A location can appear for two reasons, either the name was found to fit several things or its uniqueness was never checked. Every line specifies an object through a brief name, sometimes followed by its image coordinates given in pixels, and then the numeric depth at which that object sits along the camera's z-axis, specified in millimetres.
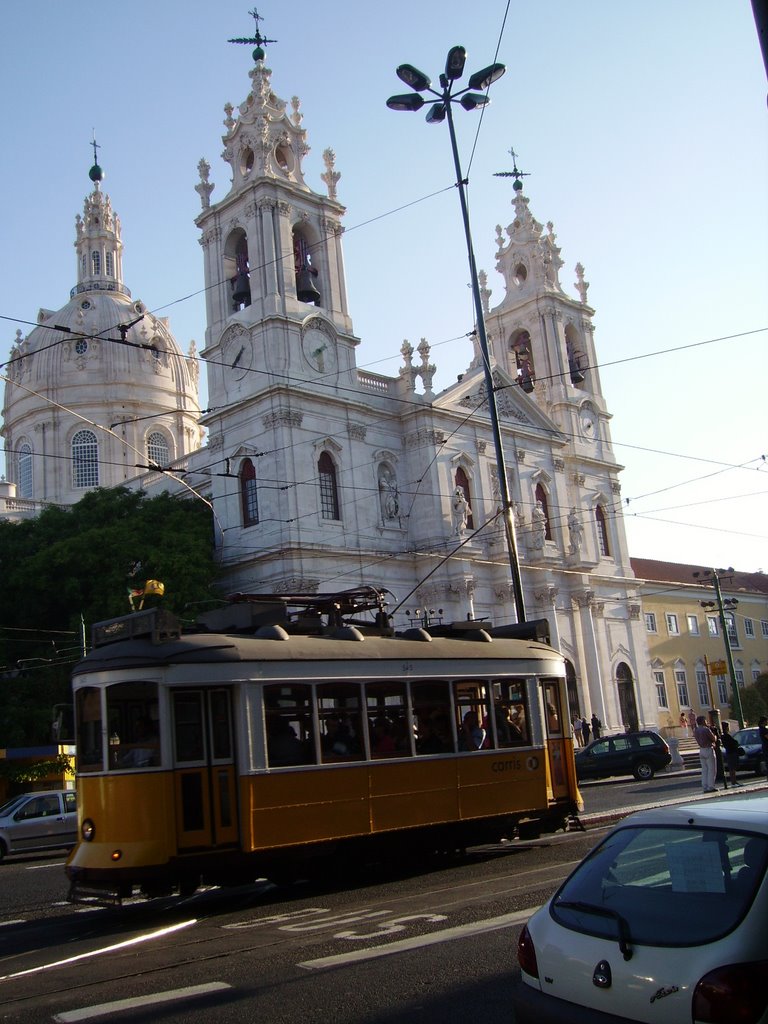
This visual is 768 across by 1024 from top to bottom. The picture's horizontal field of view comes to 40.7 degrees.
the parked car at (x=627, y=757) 28297
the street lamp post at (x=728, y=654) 37406
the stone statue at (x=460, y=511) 40531
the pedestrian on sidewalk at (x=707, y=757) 19859
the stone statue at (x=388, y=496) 39938
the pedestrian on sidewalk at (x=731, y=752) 22562
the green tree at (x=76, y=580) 33219
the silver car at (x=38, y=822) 21688
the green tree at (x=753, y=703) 51406
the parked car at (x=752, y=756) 26250
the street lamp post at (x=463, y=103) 19784
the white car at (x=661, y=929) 3910
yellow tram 10547
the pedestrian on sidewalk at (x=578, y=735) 37000
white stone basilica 37188
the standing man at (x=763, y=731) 21547
